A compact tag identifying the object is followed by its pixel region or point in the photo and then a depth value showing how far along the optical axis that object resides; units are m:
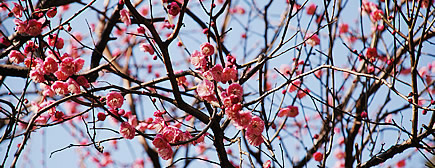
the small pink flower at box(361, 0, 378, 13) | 7.90
